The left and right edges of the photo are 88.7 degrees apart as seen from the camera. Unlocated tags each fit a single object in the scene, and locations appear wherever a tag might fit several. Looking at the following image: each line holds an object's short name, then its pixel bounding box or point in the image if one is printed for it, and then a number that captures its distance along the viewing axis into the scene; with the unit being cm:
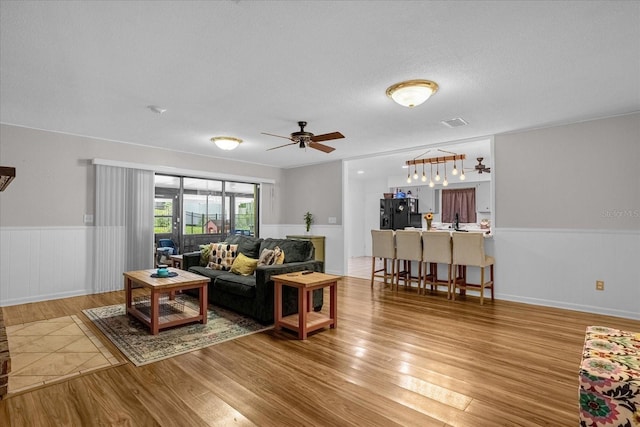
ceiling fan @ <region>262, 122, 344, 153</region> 420
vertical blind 522
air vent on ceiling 428
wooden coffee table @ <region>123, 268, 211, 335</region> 335
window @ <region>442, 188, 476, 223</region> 942
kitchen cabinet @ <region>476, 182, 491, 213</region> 916
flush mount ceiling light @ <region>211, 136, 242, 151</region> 501
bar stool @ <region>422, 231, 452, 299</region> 501
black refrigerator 920
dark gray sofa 368
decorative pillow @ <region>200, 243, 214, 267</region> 503
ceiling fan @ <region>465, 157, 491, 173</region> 720
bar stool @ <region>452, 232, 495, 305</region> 467
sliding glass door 634
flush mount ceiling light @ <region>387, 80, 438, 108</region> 307
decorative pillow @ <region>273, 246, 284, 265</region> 413
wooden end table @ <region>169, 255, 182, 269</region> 535
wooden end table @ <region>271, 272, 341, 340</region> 327
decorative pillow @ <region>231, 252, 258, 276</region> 436
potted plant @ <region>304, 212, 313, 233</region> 753
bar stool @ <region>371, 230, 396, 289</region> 573
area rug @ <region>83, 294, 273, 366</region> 294
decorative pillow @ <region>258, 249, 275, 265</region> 421
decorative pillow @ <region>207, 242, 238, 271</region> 477
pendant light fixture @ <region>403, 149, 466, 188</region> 665
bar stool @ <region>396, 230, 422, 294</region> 537
